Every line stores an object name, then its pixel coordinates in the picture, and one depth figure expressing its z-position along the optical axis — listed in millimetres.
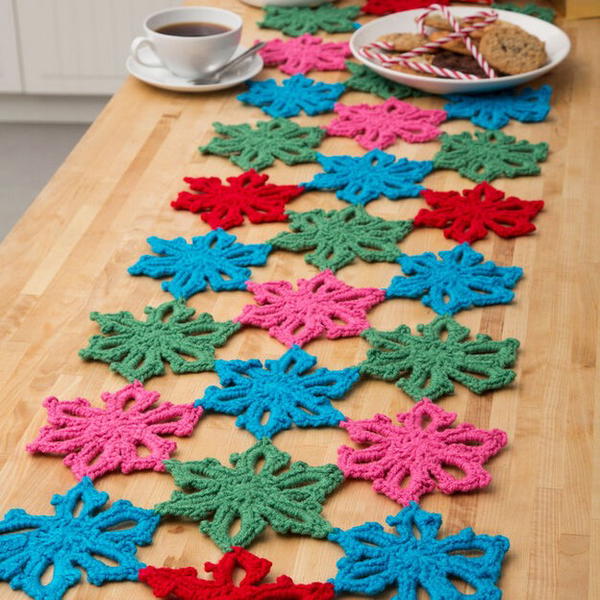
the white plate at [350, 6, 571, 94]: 1572
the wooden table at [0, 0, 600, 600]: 1091
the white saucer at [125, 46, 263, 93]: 1602
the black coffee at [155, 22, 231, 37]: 1615
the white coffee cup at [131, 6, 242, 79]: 1577
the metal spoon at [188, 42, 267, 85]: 1614
